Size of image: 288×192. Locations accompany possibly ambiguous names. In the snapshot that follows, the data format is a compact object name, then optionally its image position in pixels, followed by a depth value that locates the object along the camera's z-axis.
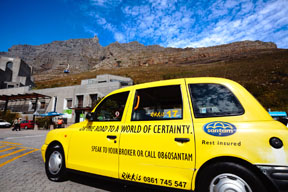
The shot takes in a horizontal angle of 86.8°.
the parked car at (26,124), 24.02
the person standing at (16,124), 20.10
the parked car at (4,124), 25.59
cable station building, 33.53
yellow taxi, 1.75
